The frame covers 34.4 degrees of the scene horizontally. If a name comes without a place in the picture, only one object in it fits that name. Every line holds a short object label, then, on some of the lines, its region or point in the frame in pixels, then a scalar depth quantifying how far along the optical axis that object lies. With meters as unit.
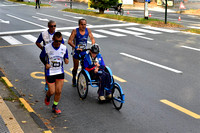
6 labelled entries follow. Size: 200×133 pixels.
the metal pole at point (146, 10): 26.59
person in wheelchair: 7.94
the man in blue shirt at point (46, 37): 8.89
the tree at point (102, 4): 32.22
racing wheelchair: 7.72
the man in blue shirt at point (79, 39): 9.14
